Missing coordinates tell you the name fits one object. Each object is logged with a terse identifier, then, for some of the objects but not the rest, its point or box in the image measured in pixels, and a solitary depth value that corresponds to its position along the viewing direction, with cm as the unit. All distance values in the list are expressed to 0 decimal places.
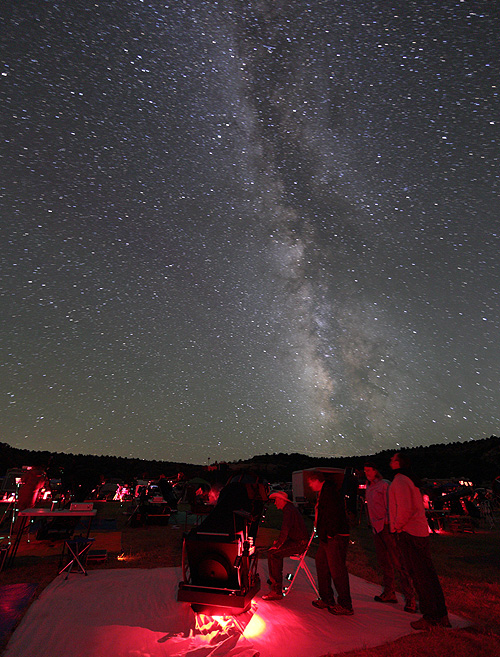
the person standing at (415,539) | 454
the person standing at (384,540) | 557
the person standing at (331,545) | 502
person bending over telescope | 559
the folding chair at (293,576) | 562
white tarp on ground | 386
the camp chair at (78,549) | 665
